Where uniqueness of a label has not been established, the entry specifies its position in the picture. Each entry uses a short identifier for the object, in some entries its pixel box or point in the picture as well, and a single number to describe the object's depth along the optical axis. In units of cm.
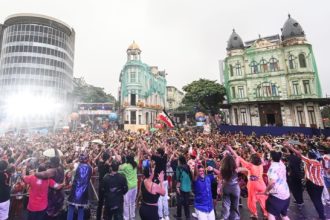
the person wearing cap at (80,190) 438
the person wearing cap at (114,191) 420
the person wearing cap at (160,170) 512
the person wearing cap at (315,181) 515
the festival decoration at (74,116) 2278
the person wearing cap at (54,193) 404
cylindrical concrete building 5184
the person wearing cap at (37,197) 393
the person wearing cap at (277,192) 409
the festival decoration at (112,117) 3008
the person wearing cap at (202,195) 399
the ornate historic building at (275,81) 2867
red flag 1435
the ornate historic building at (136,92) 3781
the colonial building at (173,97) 6756
